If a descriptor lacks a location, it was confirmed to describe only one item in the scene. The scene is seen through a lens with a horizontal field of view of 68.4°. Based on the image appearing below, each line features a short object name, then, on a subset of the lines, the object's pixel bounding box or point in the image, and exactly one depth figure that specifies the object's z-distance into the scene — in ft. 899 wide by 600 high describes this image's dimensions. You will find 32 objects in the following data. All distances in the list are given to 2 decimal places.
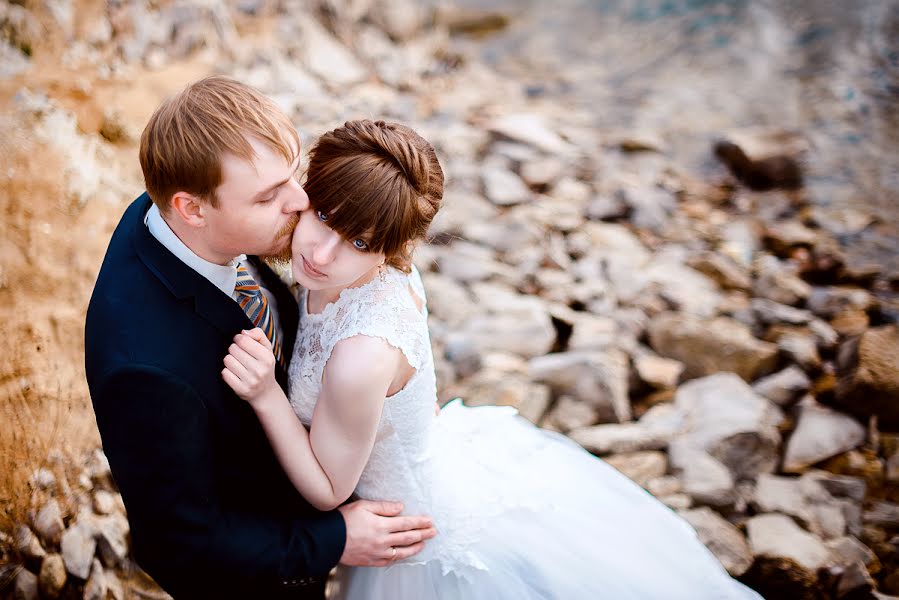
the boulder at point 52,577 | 7.35
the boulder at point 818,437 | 11.16
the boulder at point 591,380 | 11.81
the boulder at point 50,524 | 7.44
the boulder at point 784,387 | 12.61
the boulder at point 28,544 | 7.23
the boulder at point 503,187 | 19.79
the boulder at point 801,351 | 13.20
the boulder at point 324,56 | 25.38
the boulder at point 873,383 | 11.76
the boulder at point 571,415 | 11.60
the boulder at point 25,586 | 7.18
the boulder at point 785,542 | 8.98
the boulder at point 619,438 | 11.00
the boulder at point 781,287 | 15.97
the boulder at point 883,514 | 10.16
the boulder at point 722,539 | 9.05
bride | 5.41
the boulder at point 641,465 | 10.61
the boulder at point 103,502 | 8.00
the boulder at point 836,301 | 15.46
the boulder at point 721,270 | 16.65
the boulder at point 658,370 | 12.87
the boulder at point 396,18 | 30.73
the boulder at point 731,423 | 10.97
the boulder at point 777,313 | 14.69
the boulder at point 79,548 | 7.50
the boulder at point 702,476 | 10.18
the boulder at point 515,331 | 13.33
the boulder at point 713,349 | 13.14
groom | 4.83
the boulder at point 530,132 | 23.32
